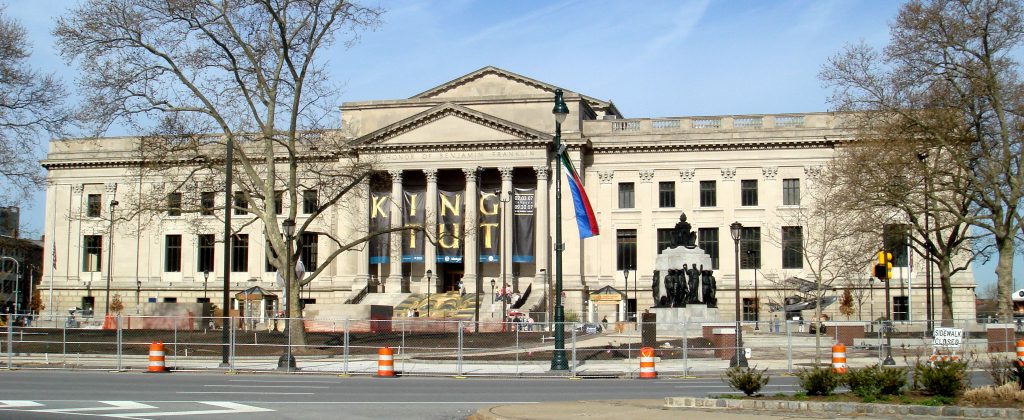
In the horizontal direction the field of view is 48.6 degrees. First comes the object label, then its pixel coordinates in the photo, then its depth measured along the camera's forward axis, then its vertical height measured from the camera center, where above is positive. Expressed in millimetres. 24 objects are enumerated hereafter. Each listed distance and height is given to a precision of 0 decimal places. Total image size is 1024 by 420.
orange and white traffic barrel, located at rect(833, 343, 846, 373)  29359 -1591
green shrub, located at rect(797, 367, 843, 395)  17531 -1335
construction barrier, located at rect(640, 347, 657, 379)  31078 -1930
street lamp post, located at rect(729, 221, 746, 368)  33156 -1851
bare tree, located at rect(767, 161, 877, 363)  51156 +3651
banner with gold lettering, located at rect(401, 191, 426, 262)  76188 +4990
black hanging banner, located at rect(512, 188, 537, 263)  74938 +3820
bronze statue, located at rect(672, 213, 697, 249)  50344 +2645
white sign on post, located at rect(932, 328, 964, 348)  36594 -1400
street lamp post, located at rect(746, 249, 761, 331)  75456 -1057
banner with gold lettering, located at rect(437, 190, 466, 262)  76000 +5363
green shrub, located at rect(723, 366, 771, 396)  18094 -1384
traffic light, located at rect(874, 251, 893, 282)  35719 +893
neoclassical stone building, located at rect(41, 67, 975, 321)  75875 +6960
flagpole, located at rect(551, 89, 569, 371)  32156 +135
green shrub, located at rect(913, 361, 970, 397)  16719 -1234
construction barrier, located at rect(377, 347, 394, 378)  30797 -1854
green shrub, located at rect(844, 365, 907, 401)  16984 -1319
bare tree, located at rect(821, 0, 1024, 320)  43250 +7612
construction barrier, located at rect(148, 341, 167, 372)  31728 -1769
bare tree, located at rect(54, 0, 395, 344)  42625 +7881
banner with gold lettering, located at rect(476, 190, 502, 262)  75062 +4325
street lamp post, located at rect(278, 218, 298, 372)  41812 +1193
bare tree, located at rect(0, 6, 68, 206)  41750 +7346
